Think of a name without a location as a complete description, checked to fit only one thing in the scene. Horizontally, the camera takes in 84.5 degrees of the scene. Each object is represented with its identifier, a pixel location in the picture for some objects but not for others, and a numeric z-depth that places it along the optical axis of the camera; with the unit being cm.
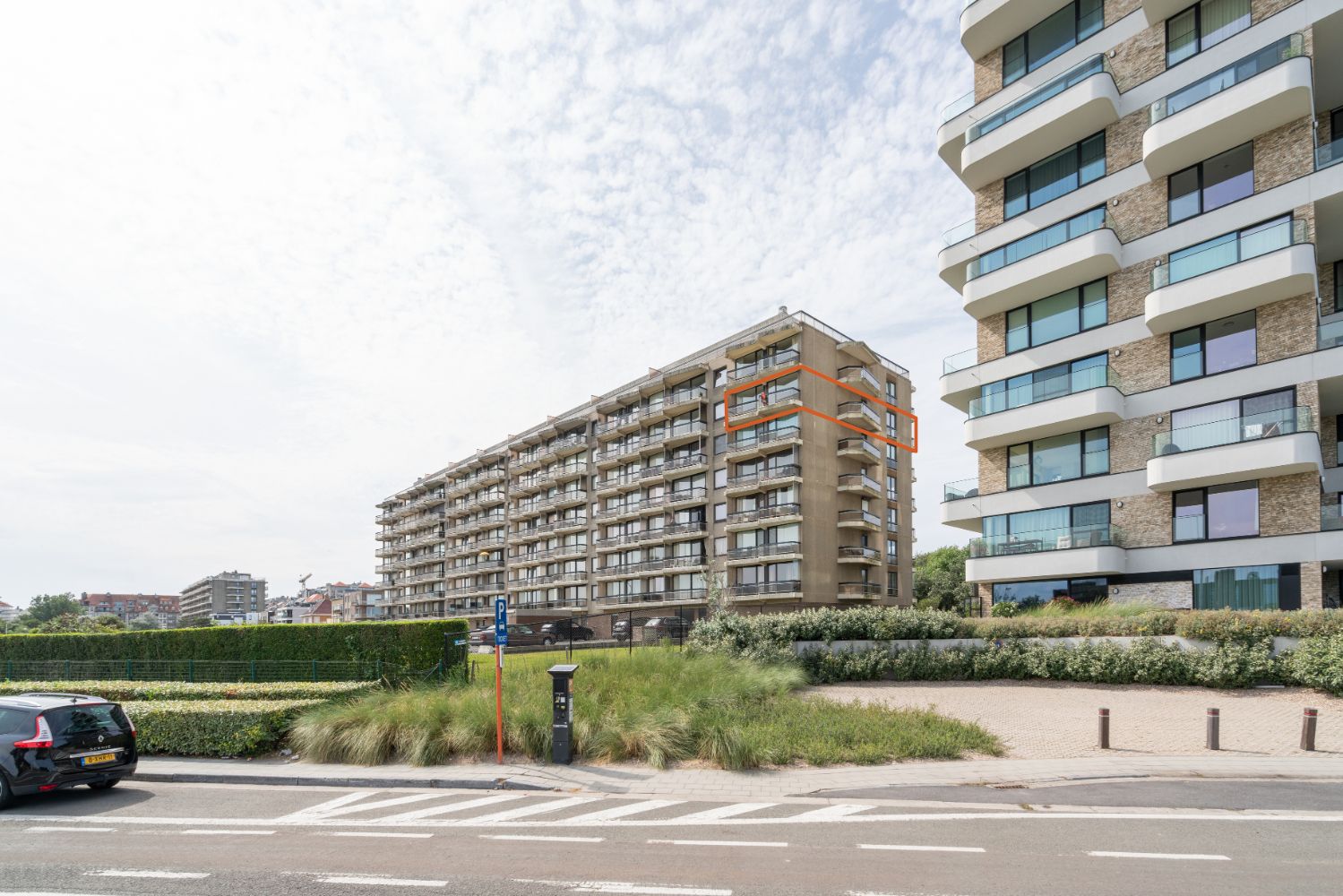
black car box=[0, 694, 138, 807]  994
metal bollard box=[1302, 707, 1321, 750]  1211
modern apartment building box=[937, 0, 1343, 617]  2216
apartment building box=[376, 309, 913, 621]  4597
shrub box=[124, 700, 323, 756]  1329
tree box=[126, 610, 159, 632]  13526
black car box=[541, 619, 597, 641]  4125
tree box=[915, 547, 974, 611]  5481
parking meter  1227
